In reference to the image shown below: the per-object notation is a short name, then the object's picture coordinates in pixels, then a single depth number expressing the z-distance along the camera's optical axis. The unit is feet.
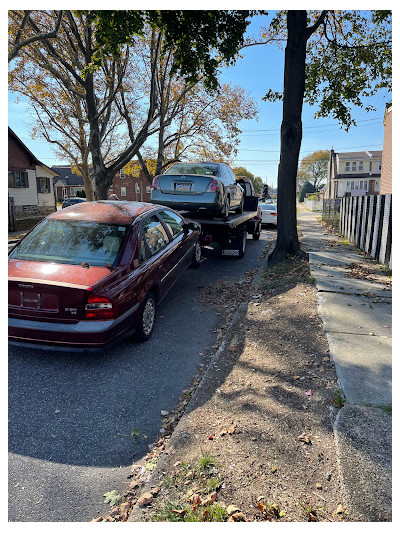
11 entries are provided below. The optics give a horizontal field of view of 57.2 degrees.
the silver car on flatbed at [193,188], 26.55
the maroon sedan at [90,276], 12.55
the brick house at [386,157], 69.97
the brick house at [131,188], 209.27
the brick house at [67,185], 211.00
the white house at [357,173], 173.47
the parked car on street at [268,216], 64.80
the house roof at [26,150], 87.22
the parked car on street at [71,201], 121.62
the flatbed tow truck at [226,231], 28.12
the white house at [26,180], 87.51
